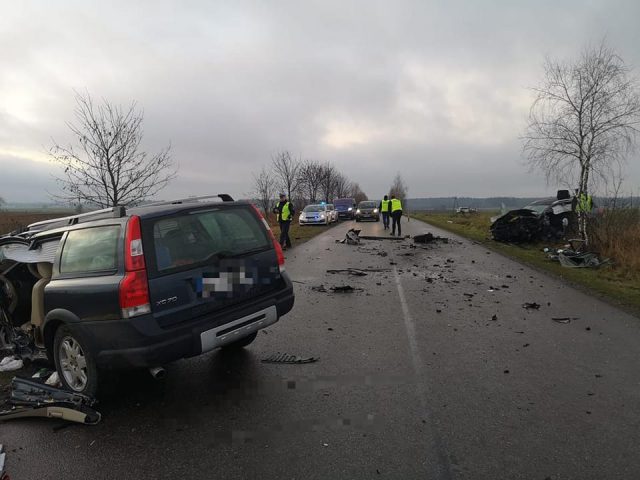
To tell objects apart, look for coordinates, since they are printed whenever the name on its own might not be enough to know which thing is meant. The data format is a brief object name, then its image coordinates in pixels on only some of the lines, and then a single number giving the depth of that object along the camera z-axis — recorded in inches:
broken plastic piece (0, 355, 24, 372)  181.6
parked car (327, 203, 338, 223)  1371.6
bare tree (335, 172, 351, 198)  2541.6
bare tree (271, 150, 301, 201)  1670.8
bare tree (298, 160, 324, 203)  1913.1
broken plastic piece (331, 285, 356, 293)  324.2
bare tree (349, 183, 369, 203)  3602.9
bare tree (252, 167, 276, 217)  1566.4
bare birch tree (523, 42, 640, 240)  466.9
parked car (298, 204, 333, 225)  1197.1
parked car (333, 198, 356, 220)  1670.8
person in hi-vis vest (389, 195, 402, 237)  831.7
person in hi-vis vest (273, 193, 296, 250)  585.3
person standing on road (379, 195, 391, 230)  946.2
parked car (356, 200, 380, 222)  1416.1
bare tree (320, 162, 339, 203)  2106.3
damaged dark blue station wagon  133.9
